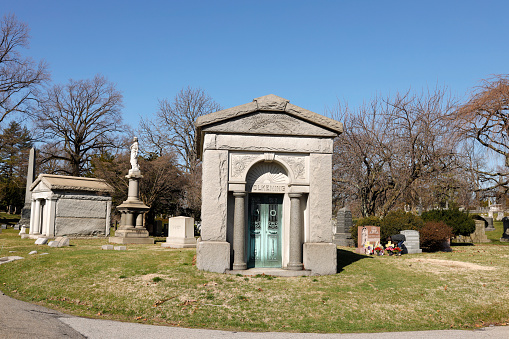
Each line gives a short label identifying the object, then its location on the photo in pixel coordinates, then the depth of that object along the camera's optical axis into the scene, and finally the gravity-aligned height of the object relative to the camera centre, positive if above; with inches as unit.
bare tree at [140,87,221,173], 1467.8 +282.0
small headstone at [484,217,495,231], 1245.9 -23.7
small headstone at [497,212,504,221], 1846.1 +7.5
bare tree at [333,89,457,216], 811.4 +122.6
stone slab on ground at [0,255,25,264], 457.7 -56.7
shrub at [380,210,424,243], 633.6 -13.9
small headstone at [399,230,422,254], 601.3 -36.8
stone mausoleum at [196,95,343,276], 402.6 +24.2
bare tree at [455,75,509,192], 670.5 +174.3
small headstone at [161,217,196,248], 678.5 -37.6
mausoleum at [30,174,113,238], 784.3 +7.9
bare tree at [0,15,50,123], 1238.9 +412.0
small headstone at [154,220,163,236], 1143.0 -46.5
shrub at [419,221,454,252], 607.2 -30.5
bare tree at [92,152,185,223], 1107.9 +90.9
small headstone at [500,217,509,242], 847.4 -29.9
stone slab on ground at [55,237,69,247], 588.5 -45.2
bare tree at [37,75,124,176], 1412.4 +293.0
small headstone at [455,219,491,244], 824.9 -38.6
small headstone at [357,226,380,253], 599.8 -31.9
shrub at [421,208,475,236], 743.1 -7.3
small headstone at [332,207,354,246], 784.3 -27.2
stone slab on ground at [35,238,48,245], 614.5 -47.7
